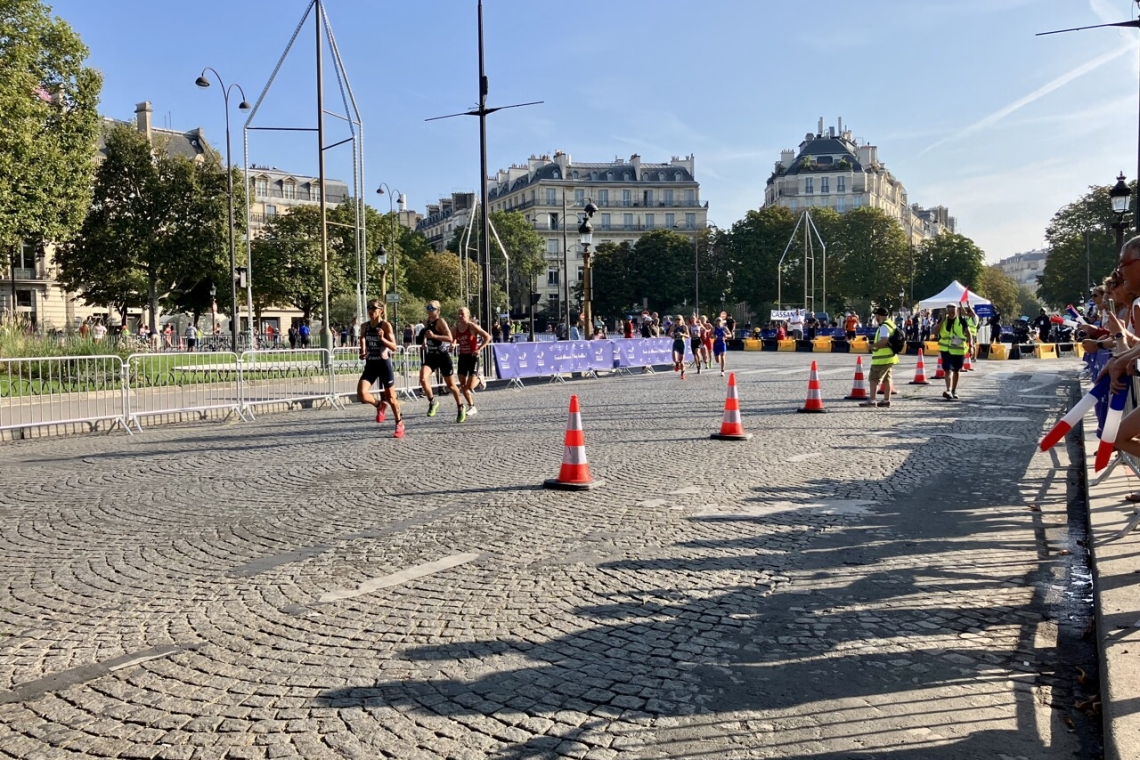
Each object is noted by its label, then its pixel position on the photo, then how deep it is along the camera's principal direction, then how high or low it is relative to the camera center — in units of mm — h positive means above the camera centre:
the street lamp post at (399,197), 49062 +8149
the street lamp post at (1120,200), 19406 +2806
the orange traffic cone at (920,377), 20406 -918
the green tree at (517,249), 97500 +10248
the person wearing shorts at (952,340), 15728 -73
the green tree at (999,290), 109688 +5438
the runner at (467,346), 13875 -14
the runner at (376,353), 12727 -83
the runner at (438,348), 13398 -29
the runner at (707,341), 27222 -15
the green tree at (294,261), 59844 +5736
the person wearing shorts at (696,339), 26062 +35
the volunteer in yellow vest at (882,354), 14820 -277
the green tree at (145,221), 47719 +6812
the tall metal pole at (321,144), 24984 +5551
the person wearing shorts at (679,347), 24484 -158
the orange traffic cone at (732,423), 11133 -1015
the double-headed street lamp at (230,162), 33844 +8214
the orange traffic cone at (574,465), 7840 -1051
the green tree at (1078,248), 68688 +6498
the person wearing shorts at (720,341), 25703 -20
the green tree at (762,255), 82688 +7648
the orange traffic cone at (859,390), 16594 -955
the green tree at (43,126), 27391 +7428
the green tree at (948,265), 86438 +6647
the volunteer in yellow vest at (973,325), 23844 +271
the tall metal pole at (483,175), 21656 +4127
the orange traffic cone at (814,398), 14445 -943
